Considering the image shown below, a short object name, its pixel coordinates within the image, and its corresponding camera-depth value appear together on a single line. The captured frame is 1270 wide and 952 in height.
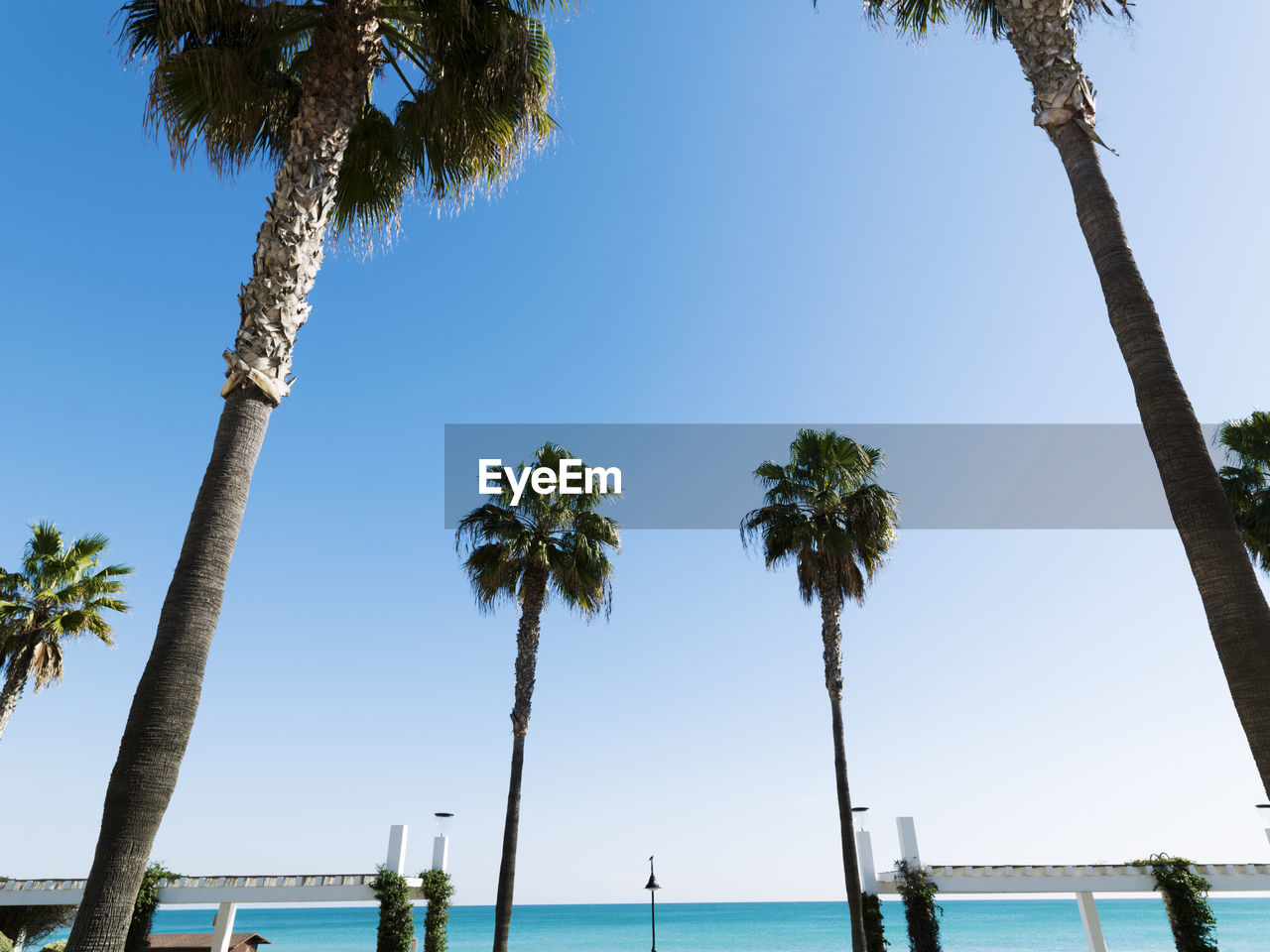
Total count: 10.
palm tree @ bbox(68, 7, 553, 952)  4.17
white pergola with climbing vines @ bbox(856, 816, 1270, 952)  18.22
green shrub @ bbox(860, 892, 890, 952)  17.44
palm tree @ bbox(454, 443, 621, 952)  17.67
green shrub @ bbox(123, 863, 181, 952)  17.52
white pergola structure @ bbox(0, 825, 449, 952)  18.19
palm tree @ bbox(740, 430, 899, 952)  17.52
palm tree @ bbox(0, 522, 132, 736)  19.02
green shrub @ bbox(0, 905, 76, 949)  21.27
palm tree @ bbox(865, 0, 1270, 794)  4.42
